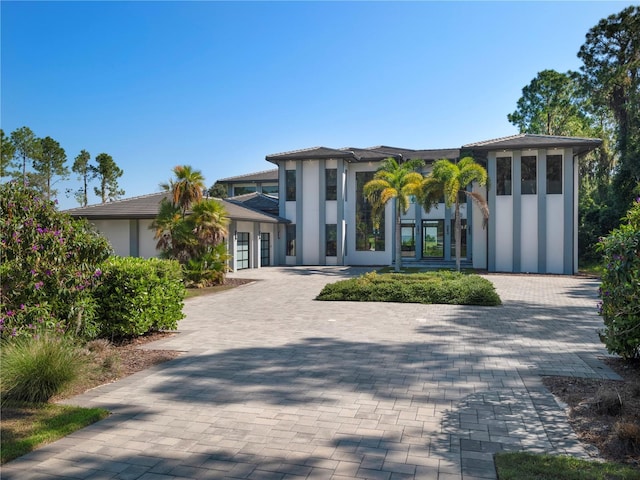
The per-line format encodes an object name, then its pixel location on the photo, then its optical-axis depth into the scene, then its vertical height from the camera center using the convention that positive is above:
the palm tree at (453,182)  21.72 +2.51
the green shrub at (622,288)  5.18 -0.71
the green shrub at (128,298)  7.81 -1.15
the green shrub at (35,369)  4.94 -1.56
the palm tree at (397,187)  22.91 +2.44
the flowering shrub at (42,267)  5.95 -0.47
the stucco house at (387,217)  22.75 +0.92
